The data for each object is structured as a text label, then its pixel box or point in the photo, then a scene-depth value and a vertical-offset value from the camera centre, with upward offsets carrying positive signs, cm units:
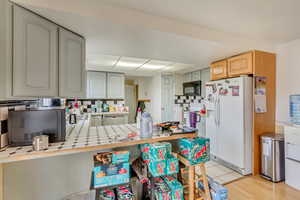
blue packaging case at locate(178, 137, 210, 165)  138 -48
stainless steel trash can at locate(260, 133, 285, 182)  219 -90
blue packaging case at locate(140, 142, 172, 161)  133 -48
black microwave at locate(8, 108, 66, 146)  112 -19
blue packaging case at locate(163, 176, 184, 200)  139 -87
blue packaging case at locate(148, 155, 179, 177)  133 -63
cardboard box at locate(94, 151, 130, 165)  126 -51
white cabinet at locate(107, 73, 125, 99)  428 +47
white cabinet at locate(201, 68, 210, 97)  380 +64
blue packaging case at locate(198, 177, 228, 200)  143 -93
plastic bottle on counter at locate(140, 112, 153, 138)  142 -25
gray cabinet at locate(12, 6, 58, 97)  117 +42
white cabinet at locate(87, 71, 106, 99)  406 +47
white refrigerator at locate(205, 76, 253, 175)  239 -37
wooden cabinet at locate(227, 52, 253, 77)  243 +65
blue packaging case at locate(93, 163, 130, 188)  125 -67
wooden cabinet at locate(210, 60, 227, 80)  284 +65
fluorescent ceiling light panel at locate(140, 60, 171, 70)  332 +91
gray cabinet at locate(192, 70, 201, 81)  409 +75
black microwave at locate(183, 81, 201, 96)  406 +37
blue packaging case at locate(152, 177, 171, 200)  136 -87
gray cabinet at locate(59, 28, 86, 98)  157 +43
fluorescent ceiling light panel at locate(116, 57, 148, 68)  302 +89
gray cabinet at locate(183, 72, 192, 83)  448 +77
